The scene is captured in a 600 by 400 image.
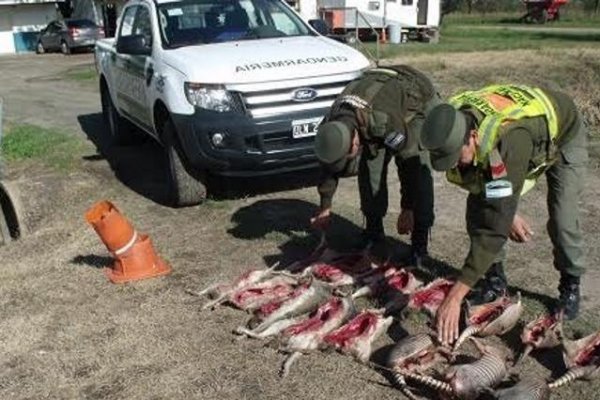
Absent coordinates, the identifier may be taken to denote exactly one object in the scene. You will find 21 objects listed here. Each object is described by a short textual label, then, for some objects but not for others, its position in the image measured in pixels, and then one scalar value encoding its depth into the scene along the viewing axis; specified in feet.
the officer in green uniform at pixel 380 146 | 13.38
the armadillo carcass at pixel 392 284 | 15.17
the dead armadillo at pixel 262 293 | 15.24
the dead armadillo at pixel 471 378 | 11.09
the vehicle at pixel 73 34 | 103.45
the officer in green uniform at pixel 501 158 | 10.27
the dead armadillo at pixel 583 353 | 12.09
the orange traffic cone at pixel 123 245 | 17.19
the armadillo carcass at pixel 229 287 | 15.42
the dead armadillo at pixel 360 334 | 13.10
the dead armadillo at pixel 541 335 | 12.75
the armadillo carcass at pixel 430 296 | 14.38
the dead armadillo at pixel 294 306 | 14.19
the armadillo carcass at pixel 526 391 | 10.61
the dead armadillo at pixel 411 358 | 11.92
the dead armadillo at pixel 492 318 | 13.16
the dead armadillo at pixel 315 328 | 13.32
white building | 130.11
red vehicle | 138.67
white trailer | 95.40
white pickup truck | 20.59
